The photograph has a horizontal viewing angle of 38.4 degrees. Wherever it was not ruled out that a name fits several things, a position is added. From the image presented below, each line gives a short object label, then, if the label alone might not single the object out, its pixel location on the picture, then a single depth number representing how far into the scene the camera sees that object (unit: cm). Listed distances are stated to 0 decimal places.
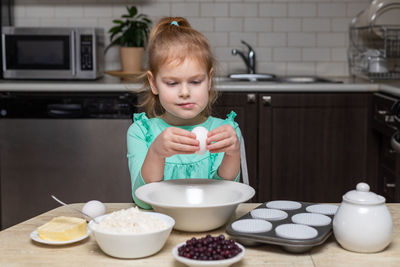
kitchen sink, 369
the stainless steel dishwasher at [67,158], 327
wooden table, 106
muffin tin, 110
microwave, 343
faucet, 373
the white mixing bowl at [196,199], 119
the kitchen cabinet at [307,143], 323
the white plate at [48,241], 115
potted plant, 365
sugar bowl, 109
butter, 115
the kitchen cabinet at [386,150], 291
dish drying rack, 347
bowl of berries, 99
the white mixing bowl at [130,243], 106
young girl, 129
